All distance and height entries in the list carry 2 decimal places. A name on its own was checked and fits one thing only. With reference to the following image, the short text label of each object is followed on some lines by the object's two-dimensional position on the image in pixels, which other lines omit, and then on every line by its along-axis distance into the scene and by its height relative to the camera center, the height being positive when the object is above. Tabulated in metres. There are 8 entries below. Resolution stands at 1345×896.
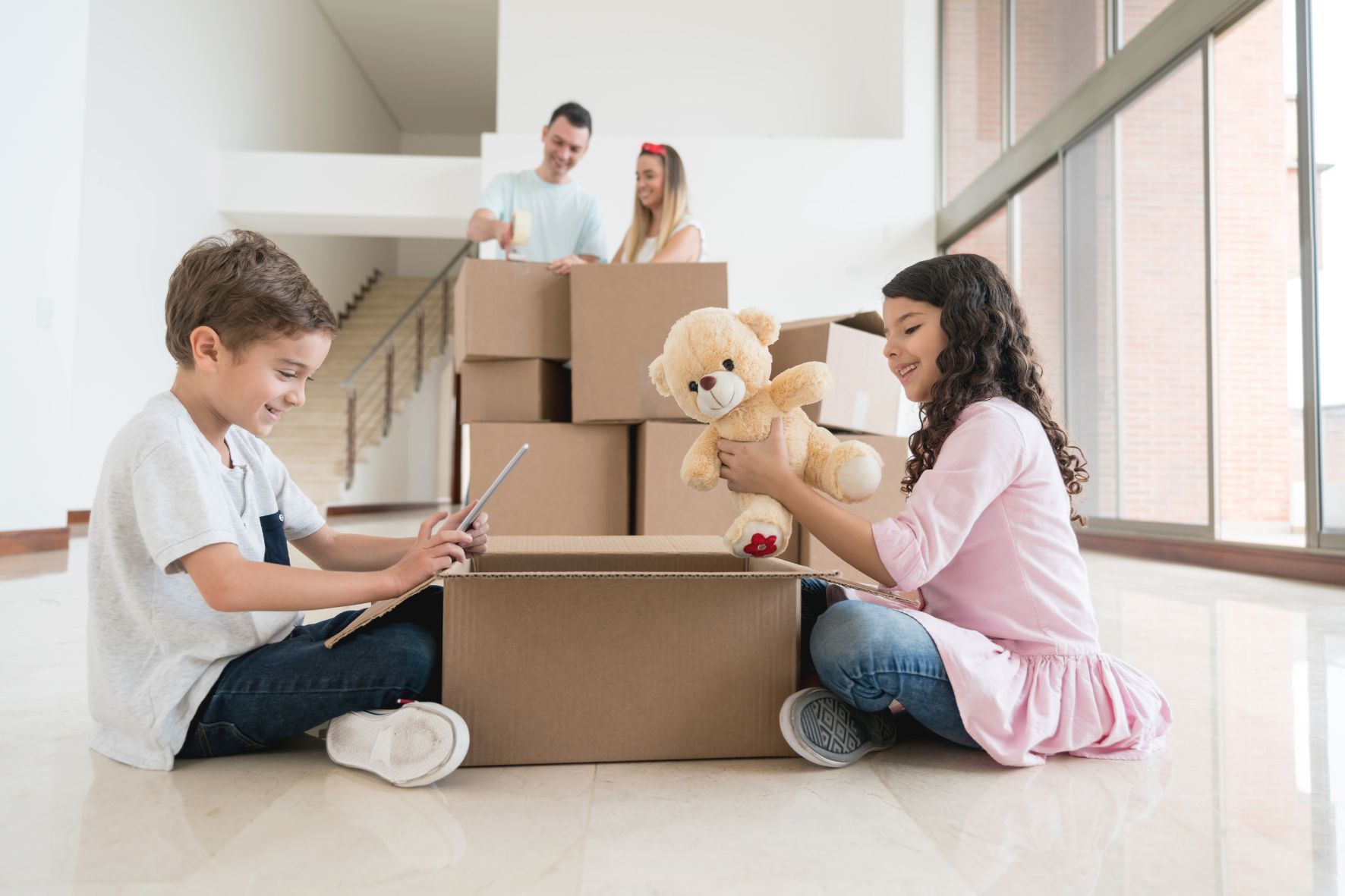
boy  1.00 -0.13
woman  2.49 +0.72
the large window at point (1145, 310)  3.81 +0.74
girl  1.06 -0.13
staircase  7.23 +0.73
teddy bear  1.13 +0.09
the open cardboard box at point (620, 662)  1.08 -0.22
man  2.83 +0.80
